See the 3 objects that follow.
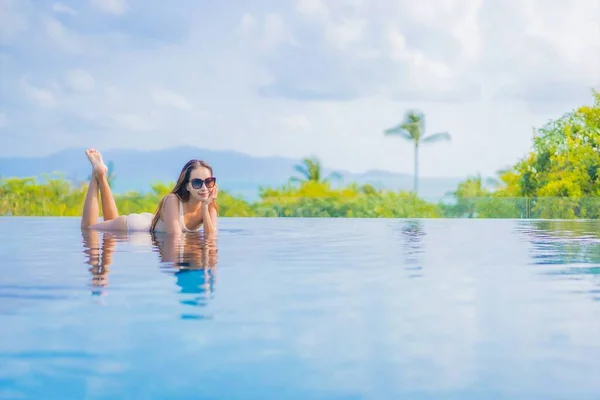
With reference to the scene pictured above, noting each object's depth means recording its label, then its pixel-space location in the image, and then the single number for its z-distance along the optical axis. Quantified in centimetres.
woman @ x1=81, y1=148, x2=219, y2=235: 841
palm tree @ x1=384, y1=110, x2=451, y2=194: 3122
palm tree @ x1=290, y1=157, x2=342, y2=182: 2944
